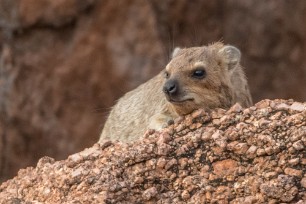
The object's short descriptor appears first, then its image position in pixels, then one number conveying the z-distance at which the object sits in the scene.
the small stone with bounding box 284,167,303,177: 13.05
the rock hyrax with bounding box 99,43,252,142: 17.62
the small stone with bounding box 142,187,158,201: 13.63
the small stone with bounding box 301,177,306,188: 12.87
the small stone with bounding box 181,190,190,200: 13.55
